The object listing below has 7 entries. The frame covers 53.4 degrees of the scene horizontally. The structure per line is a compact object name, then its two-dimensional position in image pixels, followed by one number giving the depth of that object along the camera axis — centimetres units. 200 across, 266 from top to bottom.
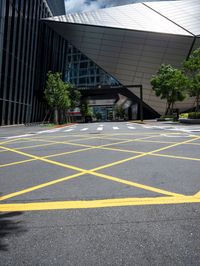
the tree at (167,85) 3024
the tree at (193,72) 2217
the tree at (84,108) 5253
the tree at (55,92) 3138
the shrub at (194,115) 2177
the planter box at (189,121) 2061
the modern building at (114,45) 3732
